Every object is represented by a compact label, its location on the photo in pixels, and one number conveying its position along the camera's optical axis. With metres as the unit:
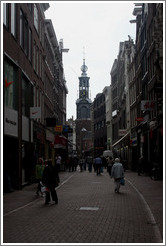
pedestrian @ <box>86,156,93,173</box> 31.40
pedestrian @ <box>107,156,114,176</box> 22.74
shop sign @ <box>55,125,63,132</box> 30.13
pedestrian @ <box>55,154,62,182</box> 27.78
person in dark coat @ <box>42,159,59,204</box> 10.81
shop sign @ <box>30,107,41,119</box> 17.99
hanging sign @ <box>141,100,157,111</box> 21.30
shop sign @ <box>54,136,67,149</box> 34.09
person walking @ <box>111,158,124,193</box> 13.64
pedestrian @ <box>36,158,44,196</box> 13.31
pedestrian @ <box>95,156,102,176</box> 24.74
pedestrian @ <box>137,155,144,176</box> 24.72
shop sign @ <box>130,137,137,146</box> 34.51
